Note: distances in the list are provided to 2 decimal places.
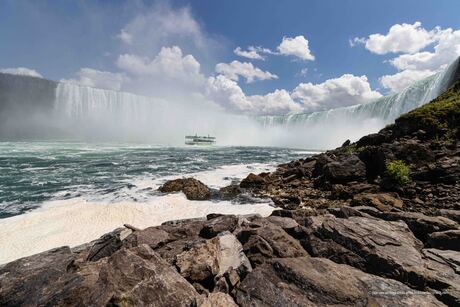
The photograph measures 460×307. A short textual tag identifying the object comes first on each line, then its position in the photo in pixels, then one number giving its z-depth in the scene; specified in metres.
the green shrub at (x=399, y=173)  14.15
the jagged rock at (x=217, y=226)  7.78
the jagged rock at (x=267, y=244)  5.83
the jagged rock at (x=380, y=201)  11.92
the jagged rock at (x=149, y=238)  6.89
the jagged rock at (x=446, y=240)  5.84
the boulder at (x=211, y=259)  5.28
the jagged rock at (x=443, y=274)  4.27
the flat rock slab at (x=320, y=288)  4.13
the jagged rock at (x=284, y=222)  7.53
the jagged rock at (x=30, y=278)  4.48
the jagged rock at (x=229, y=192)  18.06
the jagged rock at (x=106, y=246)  6.76
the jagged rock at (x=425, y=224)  6.68
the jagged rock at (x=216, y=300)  4.21
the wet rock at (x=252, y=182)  20.11
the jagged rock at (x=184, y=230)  8.12
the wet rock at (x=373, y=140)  23.77
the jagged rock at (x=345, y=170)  17.12
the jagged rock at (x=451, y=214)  7.57
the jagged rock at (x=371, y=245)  4.96
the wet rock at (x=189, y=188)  17.77
